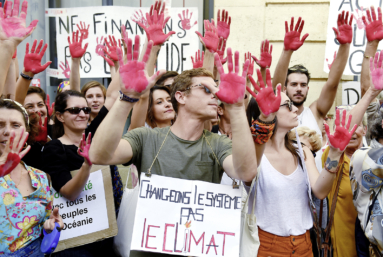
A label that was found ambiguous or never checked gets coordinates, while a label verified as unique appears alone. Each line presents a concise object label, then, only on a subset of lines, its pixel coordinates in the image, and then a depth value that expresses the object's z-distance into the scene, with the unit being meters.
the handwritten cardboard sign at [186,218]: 2.12
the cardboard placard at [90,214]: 2.64
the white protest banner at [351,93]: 5.21
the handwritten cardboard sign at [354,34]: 4.66
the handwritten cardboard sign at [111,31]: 5.09
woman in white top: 2.50
